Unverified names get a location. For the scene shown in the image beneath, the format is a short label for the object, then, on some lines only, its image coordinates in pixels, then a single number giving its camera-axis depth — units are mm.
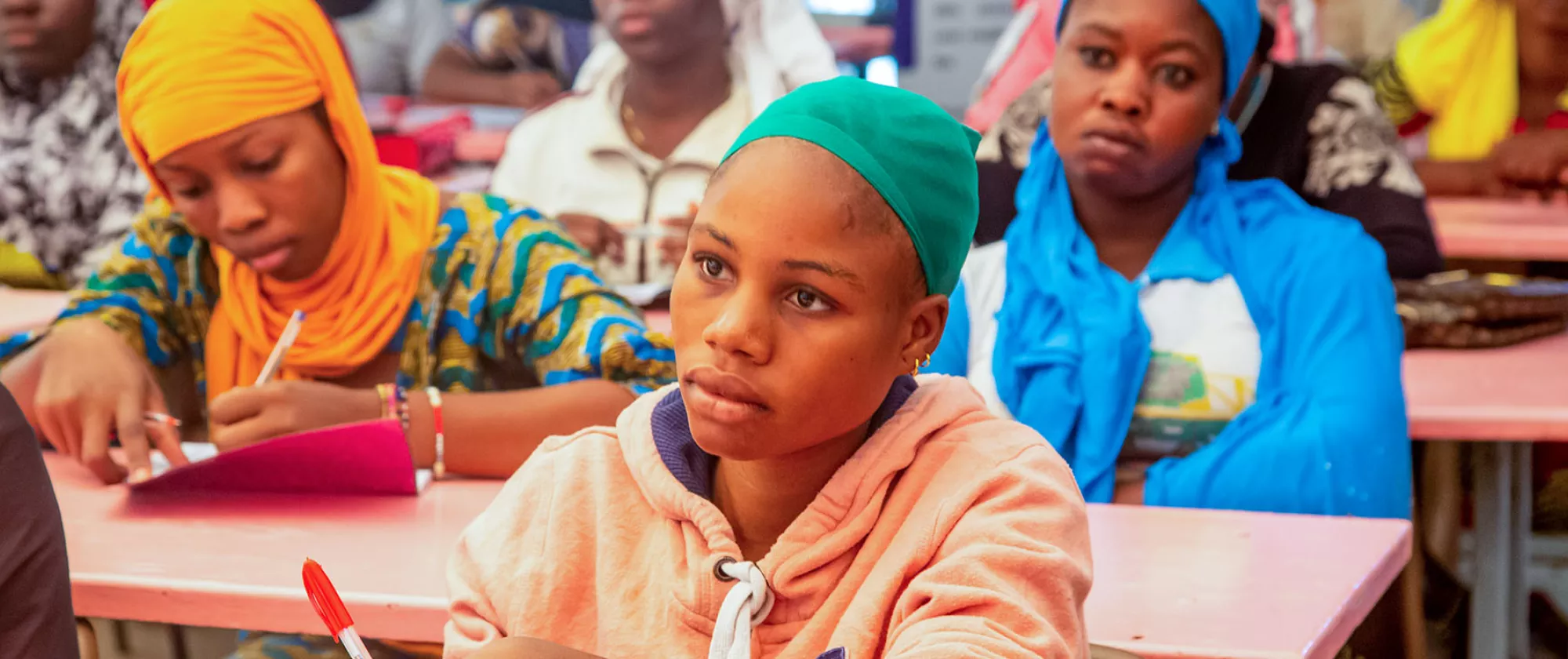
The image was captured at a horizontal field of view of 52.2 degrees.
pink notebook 1787
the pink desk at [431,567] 1481
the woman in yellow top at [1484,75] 4170
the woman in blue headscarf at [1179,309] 2152
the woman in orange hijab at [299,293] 1948
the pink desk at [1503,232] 3223
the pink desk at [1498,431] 2330
